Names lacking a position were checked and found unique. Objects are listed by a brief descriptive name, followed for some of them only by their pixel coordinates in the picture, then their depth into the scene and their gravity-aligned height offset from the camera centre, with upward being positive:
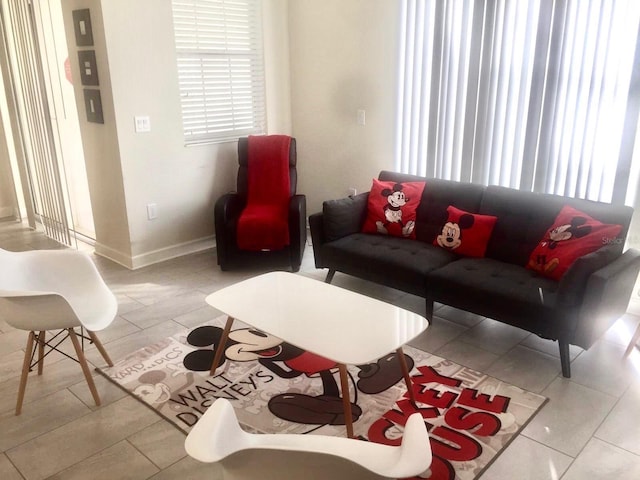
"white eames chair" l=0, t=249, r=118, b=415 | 2.33 -0.96
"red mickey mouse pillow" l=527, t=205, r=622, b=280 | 2.87 -0.86
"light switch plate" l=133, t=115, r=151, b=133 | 4.07 -0.29
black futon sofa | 2.65 -1.06
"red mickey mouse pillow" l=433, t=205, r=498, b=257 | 3.39 -0.94
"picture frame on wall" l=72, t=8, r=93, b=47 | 3.87 +0.41
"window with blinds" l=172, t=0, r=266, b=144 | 4.30 +0.12
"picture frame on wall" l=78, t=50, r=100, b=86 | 3.96 +0.13
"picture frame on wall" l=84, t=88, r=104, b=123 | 4.03 -0.15
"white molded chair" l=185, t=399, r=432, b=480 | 1.19 -0.85
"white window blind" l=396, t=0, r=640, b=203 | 3.16 -0.09
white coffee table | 2.21 -1.04
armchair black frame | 4.11 -1.18
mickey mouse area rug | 2.31 -1.46
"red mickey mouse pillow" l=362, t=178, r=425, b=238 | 3.74 -0.86
